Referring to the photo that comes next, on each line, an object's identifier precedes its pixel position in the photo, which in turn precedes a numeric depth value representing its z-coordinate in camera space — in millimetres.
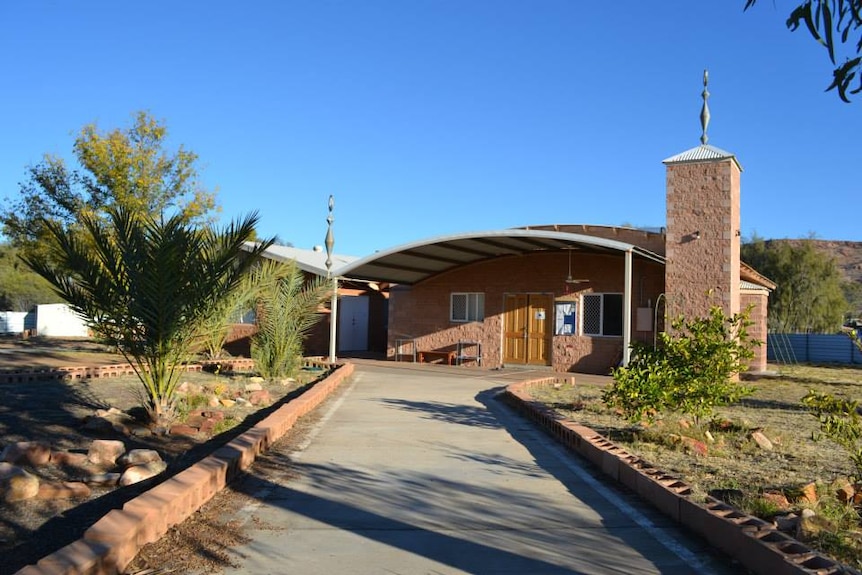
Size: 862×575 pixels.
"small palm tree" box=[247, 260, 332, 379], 15469
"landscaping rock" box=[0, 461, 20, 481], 5852
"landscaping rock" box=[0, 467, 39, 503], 5723
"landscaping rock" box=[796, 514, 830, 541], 4828
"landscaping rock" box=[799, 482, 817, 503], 6062
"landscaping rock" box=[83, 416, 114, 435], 8812
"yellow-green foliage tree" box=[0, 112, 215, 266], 21641
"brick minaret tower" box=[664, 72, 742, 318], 17234
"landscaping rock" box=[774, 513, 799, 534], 5020
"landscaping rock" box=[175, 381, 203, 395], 12017
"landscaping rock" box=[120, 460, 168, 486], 6504
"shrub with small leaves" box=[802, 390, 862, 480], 5922
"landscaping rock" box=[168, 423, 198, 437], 9039
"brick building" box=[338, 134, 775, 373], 17422
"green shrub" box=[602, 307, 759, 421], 8922
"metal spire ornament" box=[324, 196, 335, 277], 20094
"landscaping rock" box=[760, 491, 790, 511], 5763
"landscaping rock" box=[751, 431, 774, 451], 8625
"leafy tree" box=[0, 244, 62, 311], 52000
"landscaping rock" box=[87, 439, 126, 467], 7031
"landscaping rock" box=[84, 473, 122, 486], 6418
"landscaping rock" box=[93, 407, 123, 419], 9211
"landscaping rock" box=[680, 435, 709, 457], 8200
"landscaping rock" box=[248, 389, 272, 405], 12049
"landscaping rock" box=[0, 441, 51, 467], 6738
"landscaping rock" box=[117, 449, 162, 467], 7023
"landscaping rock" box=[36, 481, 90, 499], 5902
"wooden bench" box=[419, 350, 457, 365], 23375
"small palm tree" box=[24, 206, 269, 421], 9086
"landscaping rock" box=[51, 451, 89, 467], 6941
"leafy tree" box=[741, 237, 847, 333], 39688
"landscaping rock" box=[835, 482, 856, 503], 6203
